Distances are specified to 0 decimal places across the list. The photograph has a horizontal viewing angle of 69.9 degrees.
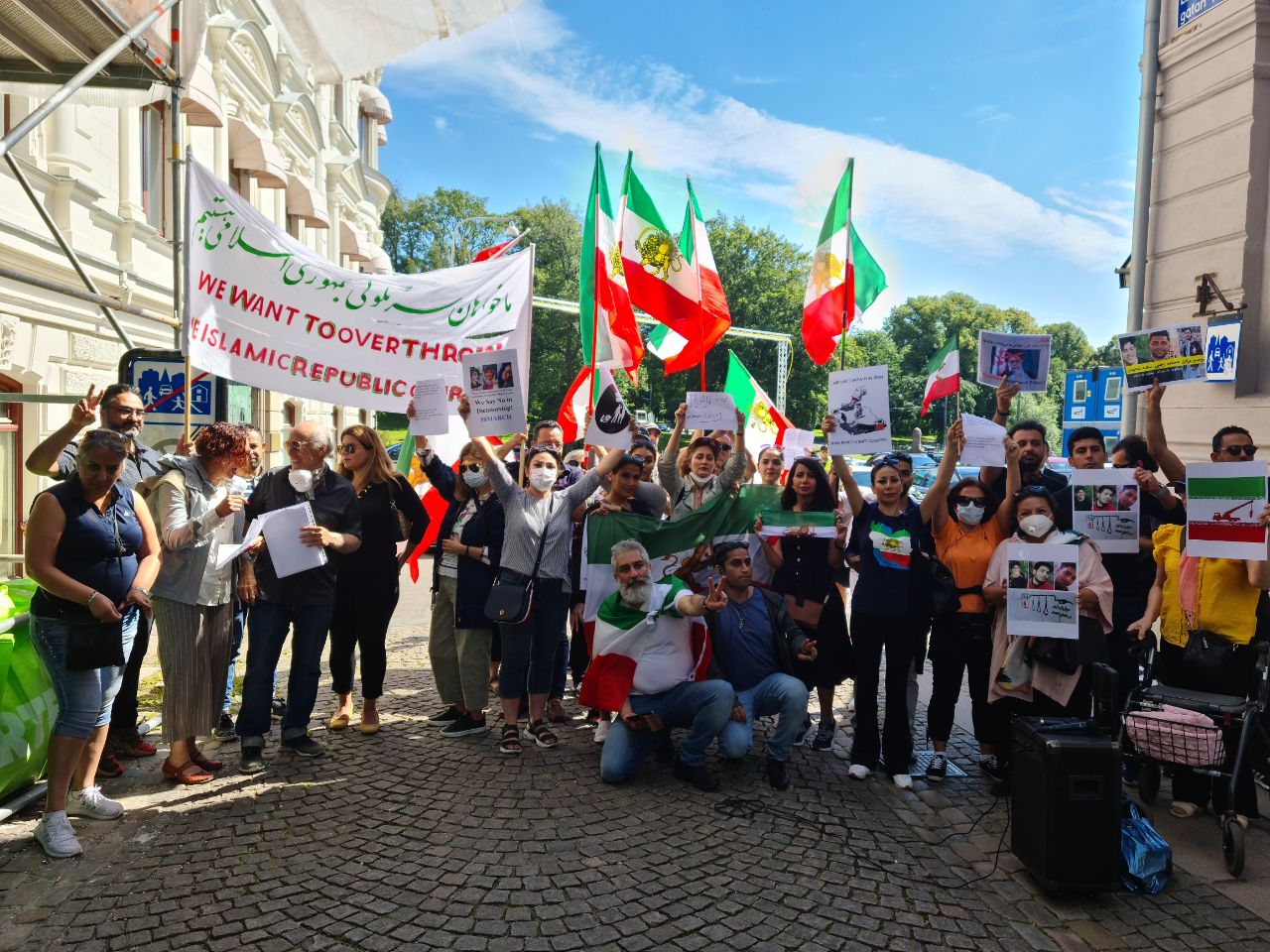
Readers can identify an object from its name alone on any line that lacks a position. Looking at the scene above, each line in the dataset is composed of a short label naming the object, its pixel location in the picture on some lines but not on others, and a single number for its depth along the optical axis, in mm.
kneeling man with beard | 5117
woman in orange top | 5281
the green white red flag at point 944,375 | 6570
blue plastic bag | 3916
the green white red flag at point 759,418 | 9099
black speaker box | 3801
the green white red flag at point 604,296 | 7145
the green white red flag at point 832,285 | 7559
